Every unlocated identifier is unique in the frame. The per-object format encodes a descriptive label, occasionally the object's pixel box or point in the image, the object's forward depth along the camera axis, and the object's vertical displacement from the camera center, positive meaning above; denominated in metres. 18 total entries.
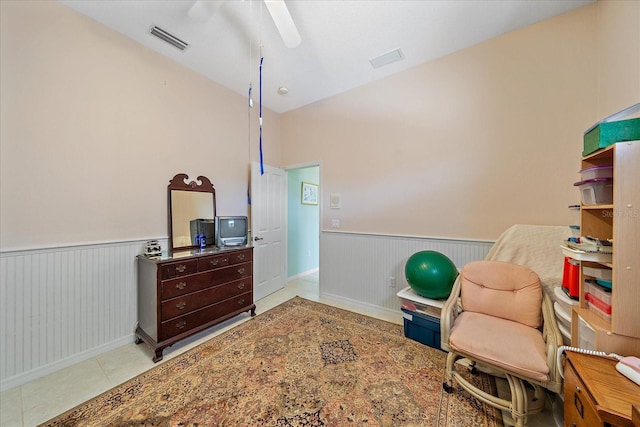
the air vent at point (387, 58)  2.54 +1.80
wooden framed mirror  2.63 +0.02
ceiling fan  1.57 +1.44
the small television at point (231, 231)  2.83 -0.25
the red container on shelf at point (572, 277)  1.35 -0.41
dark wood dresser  2.07 -0.85
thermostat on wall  3.41 +0.16
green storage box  1.01 +0.37
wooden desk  0.77 -0.68
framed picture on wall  4.65 +0.38
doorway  4.32 -0.33
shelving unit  0.96 -0.21
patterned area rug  1.44 -1.33
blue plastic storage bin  2.15 -1.17
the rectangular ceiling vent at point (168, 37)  2.20 +1.79
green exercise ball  2.15 -0.62
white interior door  3.40 -0.26
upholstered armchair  1.28 -0.82
